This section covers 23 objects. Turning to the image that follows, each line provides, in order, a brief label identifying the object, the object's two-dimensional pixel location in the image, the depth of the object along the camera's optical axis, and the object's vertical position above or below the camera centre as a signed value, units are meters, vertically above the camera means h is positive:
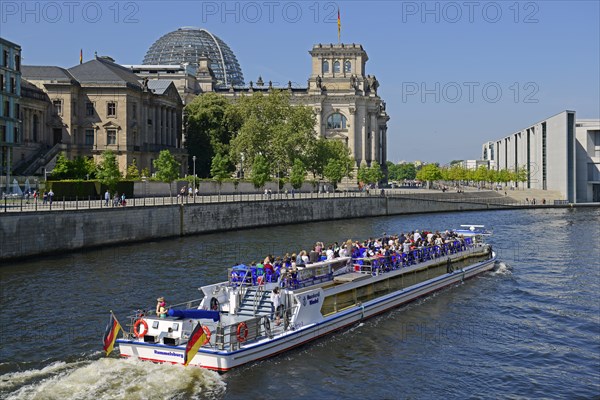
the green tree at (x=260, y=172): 102.12 +3.94
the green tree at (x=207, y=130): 121.81 +12.56
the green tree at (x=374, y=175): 147.38 +4.91
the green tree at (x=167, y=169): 86.72 +3.80
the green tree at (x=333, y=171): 118.19 +4.68
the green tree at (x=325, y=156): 117.19 +7.59
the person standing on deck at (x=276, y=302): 28.64 -4.51
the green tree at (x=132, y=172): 89.89 +3.71
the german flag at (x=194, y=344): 24.11 -5.29
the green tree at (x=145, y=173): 96.22 +3.71
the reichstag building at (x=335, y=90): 161.88 +26.97
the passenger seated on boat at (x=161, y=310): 26.39 -4.43
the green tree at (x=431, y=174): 172.90 +6.17
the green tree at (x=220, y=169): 99.50 +4.55
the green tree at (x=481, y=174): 180.36 +6.03
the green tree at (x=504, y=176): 174.88 +5.37
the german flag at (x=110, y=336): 25.07 -5.19
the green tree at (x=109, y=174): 72.88 +2.88
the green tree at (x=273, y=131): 111.06 +11.23
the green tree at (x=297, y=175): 107.83 +3.67
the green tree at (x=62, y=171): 73.44 +3.08
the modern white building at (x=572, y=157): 137.38 +8.42
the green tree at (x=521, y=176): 168.25 +5.22
